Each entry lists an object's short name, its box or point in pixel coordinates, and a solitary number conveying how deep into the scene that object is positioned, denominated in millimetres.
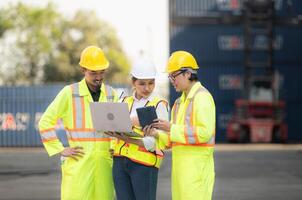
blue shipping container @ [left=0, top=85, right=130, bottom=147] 27562
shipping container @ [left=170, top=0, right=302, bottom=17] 30594
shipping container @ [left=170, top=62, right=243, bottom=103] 30781
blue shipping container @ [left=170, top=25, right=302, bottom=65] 30672
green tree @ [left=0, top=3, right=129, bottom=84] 63344
